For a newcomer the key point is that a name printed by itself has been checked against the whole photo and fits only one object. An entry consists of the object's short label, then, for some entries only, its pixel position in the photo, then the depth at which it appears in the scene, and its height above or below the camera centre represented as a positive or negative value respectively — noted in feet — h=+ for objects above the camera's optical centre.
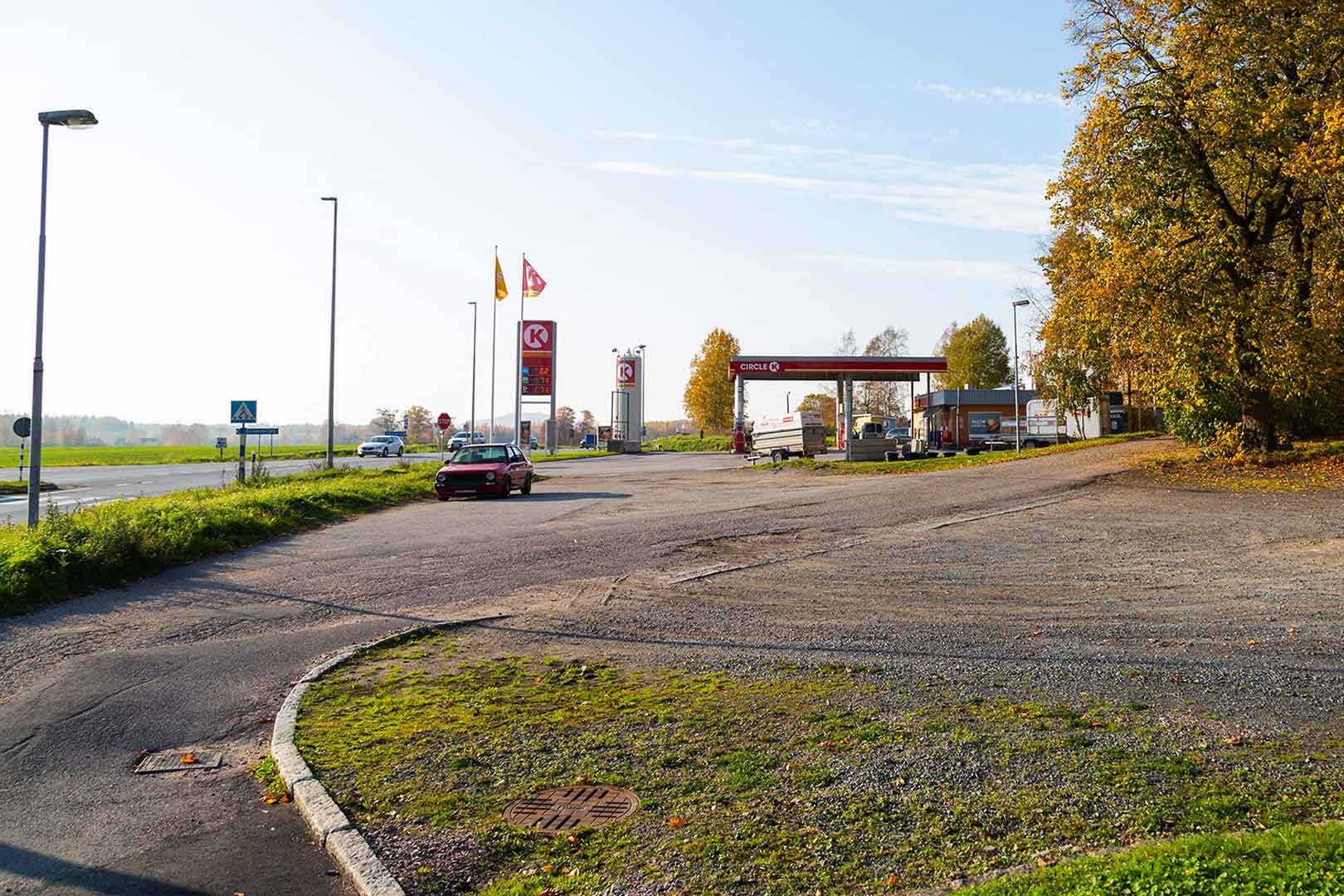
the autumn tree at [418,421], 462.19 +8.55
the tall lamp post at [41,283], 47.83 +7.52
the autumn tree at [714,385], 295.69 +17.81
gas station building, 170.19 +13.72
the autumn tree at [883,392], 355.77 +19.70
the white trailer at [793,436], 150.51 +1.37
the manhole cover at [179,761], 19.90 -6.72
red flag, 181.57 +29.37
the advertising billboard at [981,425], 229.25 +5.71
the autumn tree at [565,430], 374.47 +4.72
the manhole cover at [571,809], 16.06 -6.21
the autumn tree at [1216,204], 75.10 +20.67
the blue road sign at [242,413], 81.61 +1.96
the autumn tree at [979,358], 332.39 +30.96
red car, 86.53 -3.01
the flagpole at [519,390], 181.16 +9.93
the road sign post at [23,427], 55.72 +0.34
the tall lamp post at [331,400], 112.12 +4.38
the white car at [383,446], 216.84 -1.70
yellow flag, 177.58 +27.90
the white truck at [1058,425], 181.98 +4.85
